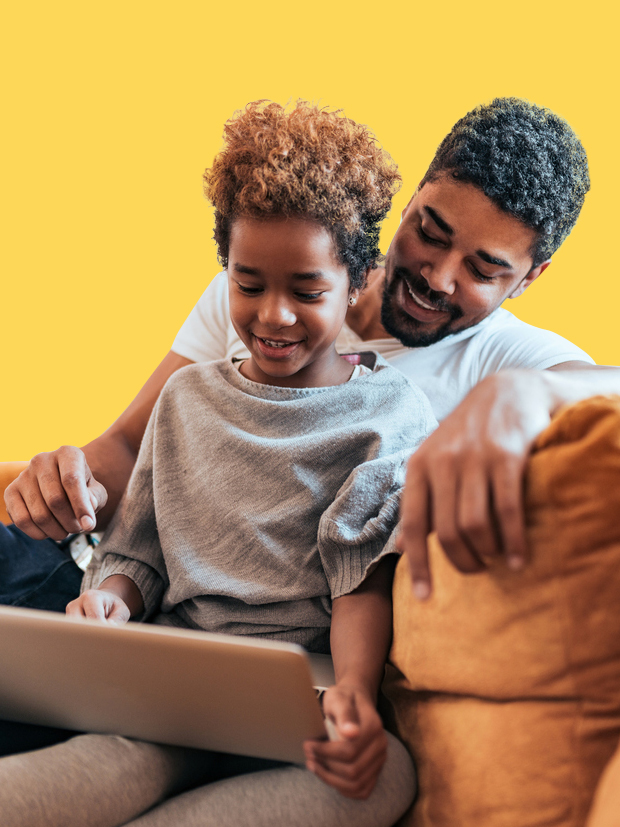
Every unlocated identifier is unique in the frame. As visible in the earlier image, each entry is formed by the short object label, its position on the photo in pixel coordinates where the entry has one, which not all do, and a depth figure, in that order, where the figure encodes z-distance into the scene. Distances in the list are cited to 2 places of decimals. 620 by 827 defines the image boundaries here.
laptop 0.66
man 1.17
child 0.96
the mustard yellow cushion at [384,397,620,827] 0.61
